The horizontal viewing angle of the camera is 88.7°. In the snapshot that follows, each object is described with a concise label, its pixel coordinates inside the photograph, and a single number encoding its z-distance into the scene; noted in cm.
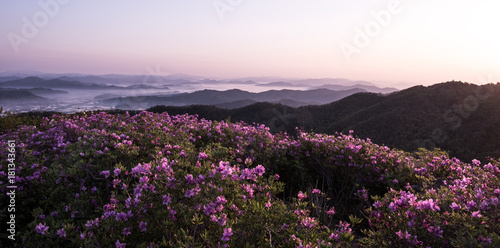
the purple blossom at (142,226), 262
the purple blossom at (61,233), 258
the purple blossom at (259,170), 331
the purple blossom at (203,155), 368
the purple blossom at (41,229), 252
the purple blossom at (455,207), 284
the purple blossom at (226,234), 225
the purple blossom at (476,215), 266
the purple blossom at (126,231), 258
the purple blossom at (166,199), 266
